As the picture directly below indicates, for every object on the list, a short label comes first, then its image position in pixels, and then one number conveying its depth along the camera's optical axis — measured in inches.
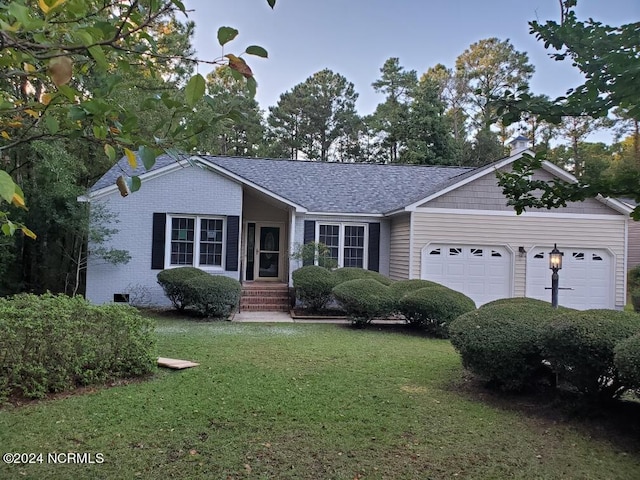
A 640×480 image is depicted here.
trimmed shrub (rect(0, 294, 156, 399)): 195.8
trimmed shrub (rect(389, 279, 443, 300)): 419.8
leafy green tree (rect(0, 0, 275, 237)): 58.9
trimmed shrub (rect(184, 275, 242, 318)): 431.2
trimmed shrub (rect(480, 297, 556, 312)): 262.3
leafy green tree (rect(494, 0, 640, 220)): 92.3
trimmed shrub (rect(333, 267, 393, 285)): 483.1
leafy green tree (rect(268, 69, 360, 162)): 1429.6
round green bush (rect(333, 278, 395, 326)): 403.9
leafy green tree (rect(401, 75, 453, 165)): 1157.7
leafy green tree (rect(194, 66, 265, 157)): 1266.0
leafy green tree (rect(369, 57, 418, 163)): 1253.7
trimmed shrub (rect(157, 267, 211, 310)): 446.9
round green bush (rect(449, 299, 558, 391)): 207.2
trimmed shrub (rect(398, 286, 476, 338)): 382.3
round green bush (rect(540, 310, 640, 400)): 177.0
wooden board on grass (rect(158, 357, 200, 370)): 248.1
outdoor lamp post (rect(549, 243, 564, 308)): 346.3
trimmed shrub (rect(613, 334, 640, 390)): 157.8
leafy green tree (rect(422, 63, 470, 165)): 1406.3
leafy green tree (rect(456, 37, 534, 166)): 1283.2
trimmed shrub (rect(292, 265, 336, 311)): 476.4
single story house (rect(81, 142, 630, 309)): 503.2
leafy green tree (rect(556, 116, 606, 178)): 1163.9
